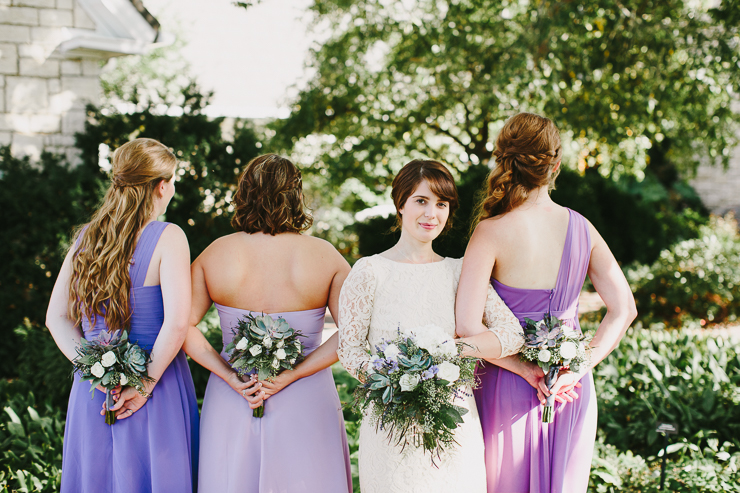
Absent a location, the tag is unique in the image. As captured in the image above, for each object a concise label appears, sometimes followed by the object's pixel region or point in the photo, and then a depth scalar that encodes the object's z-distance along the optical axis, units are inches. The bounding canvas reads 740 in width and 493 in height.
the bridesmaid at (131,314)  102.5
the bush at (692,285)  357.1
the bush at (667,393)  172.6
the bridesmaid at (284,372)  103.7
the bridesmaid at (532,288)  100.4
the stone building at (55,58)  260.7
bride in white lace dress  92.2
